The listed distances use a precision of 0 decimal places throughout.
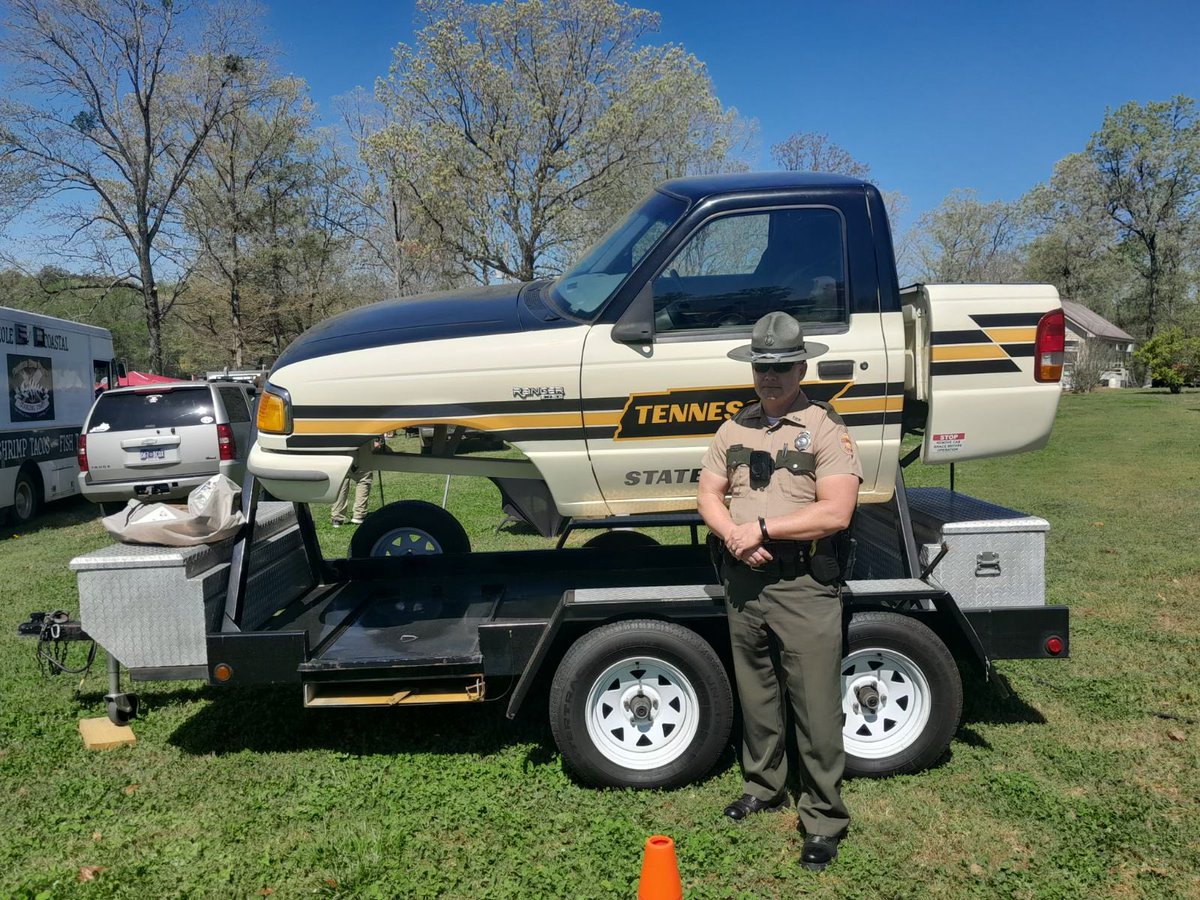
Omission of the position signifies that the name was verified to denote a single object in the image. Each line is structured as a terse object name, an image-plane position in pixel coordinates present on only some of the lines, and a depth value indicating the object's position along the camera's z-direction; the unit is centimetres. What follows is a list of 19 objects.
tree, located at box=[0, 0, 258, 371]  2709
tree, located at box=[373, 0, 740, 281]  2872
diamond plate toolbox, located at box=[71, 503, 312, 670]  433
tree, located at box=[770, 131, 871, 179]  3189
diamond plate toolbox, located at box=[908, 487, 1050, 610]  437
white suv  1123
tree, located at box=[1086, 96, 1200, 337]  5144
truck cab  427
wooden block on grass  482
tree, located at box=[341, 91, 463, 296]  2973
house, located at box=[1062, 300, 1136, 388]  4997
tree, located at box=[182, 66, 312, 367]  3662
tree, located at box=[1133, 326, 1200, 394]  4044
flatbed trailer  408
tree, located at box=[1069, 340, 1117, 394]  4125
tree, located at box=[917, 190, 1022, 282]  5756
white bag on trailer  455
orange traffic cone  278
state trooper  362
